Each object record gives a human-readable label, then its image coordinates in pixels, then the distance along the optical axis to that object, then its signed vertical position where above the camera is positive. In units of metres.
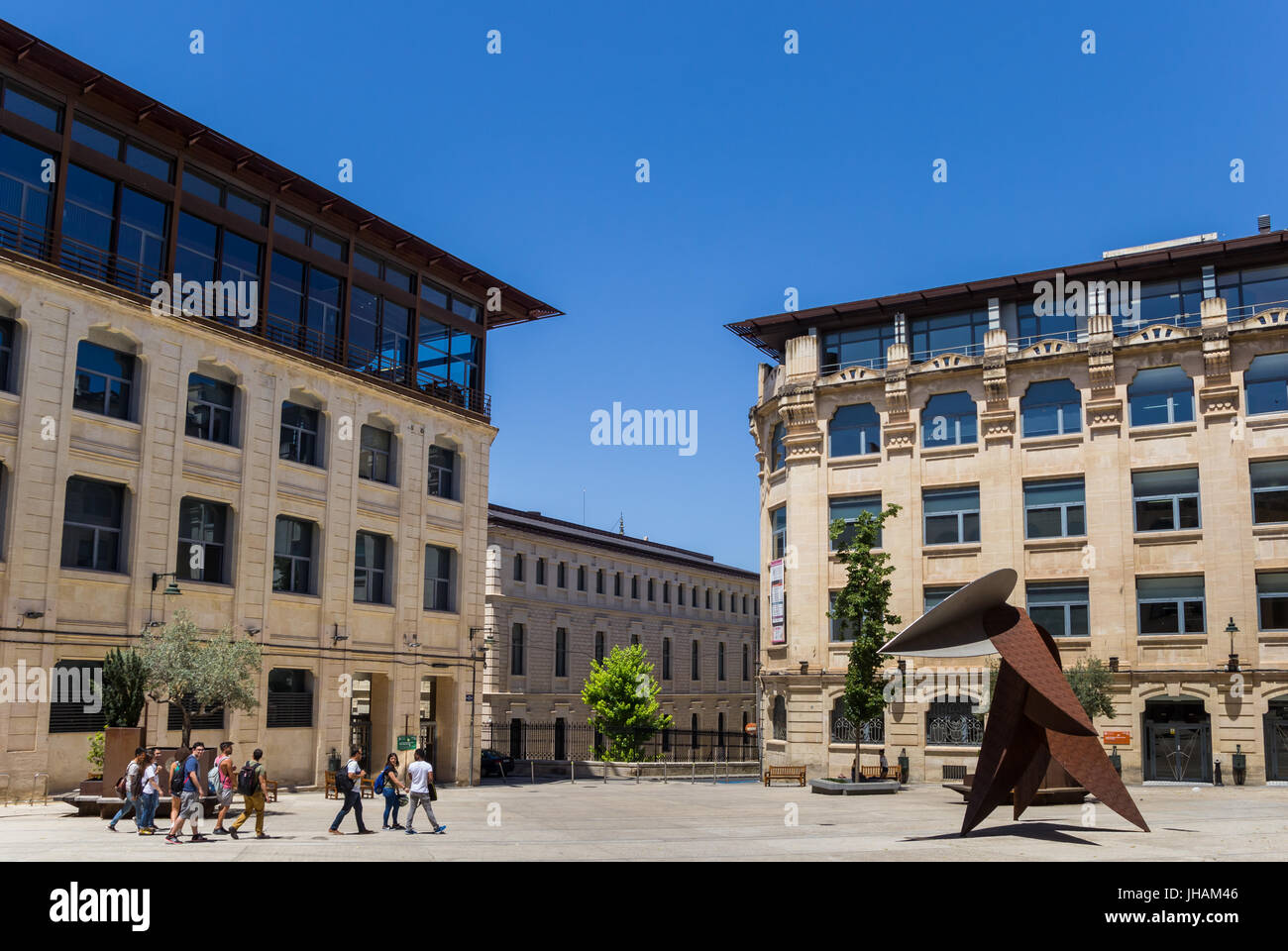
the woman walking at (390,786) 22.05 -2.54
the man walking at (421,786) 22.05 -2.54
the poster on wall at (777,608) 47.75 +1.97
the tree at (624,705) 56.84 -2.50
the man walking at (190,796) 19.19 -2.44
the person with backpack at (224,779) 21.84 -2.44
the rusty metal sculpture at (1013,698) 20.33 -0.75
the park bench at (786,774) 41.25 -4.25
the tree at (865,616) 37.59 +1.31
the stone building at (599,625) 64.69 +1.92
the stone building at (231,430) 28.80 +6.67
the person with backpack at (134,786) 21.08 -2.50
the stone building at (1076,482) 40.19 +6.64
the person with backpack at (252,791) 20.77 -2.50
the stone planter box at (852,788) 35.56 -4.08
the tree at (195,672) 26.69 -0.48
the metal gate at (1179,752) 40.06 -3.27
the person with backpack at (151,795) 19.92 -2.51
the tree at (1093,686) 37.69 -0.91
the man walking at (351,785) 21.17 -2.44
